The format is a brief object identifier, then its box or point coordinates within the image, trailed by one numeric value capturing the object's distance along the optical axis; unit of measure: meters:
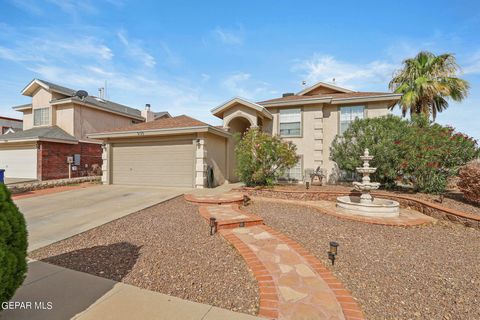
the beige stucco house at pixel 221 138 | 12.00
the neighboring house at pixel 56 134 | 15.20
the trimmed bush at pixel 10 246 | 2.03
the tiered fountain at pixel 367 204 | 7.14
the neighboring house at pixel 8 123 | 27.67
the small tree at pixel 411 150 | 8.38
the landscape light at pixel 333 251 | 3.75
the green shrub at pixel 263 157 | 10.24
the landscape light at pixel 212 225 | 5.09
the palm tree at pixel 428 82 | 13.94
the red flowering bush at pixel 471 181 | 7.29
